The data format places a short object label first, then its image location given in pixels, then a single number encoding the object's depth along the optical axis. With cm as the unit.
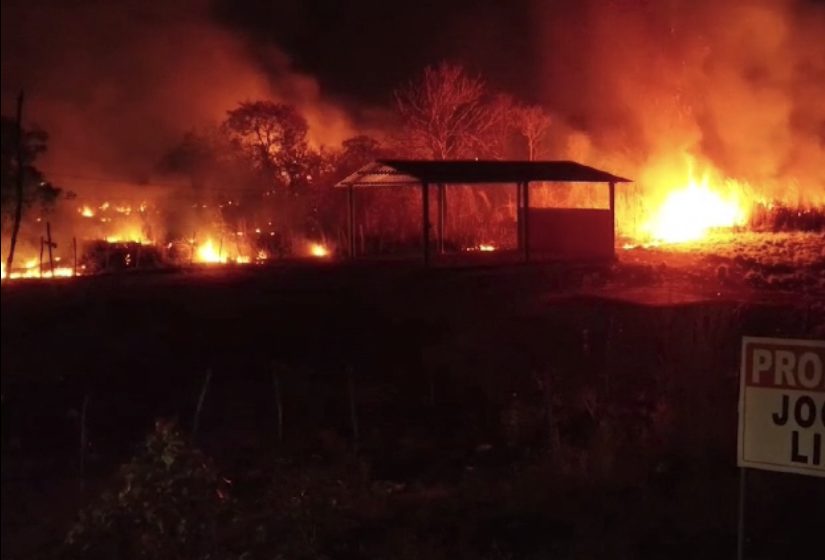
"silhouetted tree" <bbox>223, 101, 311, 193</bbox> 3528
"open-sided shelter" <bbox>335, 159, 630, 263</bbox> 2627
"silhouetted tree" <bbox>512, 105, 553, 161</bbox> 3966
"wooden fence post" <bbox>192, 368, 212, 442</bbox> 1132
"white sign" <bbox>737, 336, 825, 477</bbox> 766
